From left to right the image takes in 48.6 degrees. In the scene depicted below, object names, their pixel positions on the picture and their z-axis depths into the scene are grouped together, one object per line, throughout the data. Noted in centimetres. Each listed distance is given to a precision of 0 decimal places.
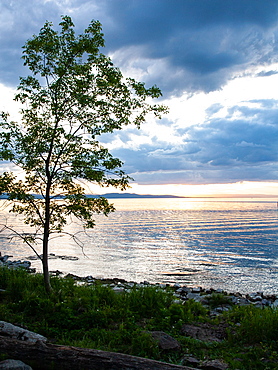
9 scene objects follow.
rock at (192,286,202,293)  1722
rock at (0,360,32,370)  563
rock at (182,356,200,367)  697
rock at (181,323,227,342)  863
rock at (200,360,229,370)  675
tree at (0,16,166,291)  1111
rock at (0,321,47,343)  726
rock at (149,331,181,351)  757
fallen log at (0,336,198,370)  581
